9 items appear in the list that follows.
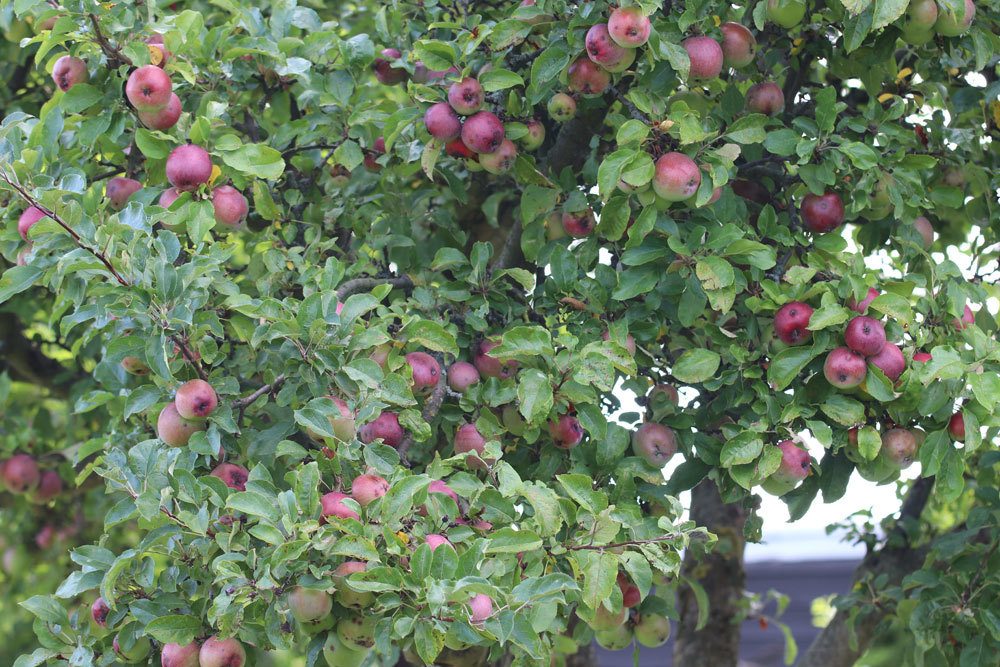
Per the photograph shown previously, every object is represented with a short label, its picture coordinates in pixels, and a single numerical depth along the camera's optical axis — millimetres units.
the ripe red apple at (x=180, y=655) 4992
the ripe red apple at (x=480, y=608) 4816
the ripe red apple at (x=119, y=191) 5377
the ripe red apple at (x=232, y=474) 5133
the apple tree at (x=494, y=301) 4964
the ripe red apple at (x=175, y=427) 5110
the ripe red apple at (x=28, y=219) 5209
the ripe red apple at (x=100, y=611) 5106
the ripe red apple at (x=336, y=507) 4911
